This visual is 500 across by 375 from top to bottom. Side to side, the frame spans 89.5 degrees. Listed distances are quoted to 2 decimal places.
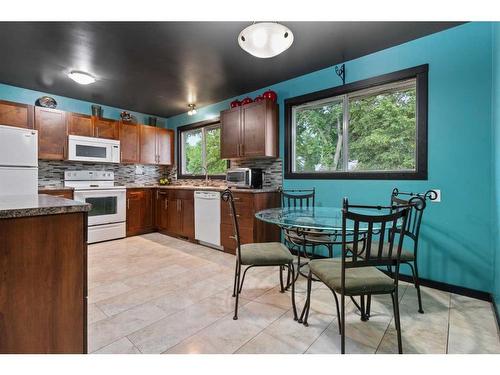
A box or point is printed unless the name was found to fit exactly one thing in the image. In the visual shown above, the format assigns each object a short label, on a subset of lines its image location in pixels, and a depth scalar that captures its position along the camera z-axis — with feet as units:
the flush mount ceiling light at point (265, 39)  5.61
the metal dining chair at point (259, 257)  6.26
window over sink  15.26
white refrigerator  9.91
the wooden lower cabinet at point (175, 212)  13.48
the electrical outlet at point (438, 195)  7.50
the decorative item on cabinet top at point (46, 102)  12.42
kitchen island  3.23
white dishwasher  11.91
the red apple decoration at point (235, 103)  12.33
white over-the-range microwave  12.82
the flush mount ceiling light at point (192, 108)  14.55
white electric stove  12.78
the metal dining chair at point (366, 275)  4.42
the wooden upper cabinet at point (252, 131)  11.05
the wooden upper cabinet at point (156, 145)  15.77
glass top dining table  5.43
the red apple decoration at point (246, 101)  11.88
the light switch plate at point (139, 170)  16.70
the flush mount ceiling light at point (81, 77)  9.96
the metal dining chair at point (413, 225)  6.18
